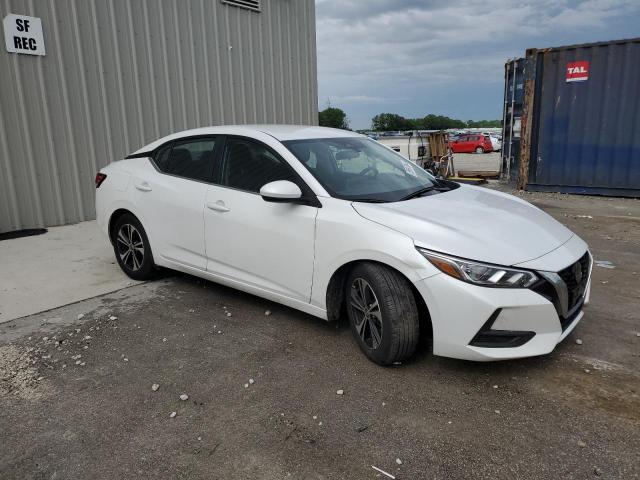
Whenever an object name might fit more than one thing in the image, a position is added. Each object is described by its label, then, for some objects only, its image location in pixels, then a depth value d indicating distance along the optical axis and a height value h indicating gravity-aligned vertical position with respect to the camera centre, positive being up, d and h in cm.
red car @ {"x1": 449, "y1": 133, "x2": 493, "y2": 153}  3083 -122
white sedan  266 -72
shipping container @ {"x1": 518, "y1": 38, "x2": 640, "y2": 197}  911 +3
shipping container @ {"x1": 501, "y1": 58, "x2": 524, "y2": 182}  1106 +23
